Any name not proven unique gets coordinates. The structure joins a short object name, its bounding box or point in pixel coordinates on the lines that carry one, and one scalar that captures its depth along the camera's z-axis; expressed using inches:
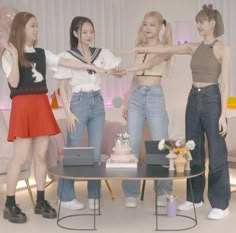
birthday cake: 151.3
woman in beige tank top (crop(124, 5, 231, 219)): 150.8
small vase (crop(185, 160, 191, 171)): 149.6
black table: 138.5
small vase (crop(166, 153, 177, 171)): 148.0
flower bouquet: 147.5
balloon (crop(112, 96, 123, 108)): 263.4
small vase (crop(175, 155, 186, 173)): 145.9
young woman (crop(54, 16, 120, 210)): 160.2
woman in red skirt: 150.6
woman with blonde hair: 163.8
